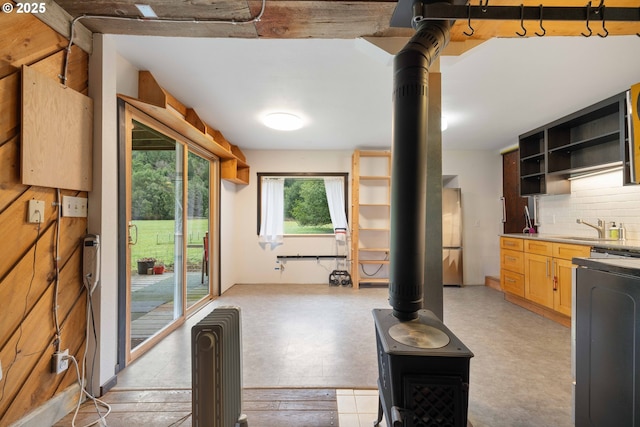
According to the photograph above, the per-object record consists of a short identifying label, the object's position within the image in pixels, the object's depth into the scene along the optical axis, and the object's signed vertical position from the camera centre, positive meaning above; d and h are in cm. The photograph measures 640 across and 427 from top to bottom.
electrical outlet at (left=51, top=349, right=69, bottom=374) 148 -85
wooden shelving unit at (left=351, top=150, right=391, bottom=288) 455 +2
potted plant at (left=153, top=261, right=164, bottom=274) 267 -55
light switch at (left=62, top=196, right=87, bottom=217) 155 +5
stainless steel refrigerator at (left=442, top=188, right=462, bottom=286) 457 -38
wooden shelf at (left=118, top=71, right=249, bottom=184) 223 +90
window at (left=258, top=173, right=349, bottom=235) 482 +24
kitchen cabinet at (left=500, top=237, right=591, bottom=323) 283 -70
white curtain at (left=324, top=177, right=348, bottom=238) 480 +28
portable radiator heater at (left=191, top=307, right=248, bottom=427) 112 -69
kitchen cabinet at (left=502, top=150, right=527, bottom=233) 437 +30
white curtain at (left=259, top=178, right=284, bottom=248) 480 +4
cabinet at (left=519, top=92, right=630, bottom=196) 279 +85
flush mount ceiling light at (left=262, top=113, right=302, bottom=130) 298 +109
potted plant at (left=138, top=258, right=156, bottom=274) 239 -48
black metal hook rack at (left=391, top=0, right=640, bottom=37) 116 +89
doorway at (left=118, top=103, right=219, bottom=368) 205 -18
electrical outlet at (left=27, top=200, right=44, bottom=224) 137 +1
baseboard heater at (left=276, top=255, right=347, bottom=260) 478 -78
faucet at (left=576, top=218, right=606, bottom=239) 301 -16
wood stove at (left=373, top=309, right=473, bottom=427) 100 -65
